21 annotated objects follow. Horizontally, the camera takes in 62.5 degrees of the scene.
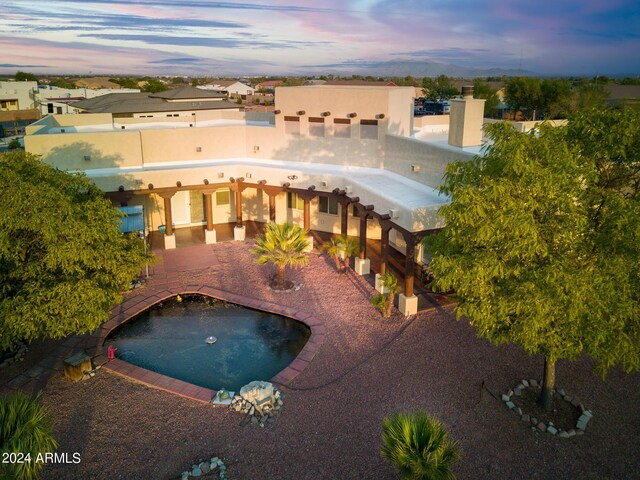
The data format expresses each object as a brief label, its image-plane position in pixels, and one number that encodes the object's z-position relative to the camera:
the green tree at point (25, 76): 110.75
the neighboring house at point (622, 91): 56.84
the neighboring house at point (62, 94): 55.99
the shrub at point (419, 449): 6.76
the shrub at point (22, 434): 6.64
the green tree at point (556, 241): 9.01
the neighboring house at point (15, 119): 48.62
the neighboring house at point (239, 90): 91.01
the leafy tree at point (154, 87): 79.44
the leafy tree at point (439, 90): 84.41
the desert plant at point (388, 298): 15.72
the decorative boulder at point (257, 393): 11.52
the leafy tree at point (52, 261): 11.27
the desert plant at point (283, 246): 17.66
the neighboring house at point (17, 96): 58.41
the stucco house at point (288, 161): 18.62
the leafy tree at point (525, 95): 56.03
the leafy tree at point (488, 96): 52.22
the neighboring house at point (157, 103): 35.38
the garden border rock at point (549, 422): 10.74
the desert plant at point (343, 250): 18.52
